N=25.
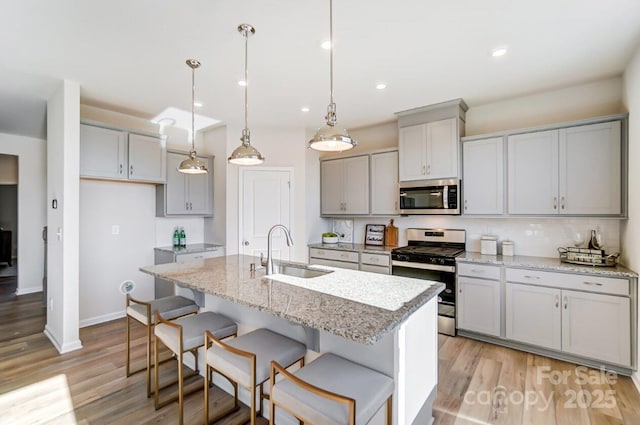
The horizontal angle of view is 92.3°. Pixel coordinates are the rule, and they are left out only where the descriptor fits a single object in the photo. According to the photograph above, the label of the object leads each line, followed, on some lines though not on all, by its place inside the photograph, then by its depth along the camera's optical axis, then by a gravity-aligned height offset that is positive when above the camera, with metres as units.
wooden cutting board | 4.41 -0.31
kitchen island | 1.45 -0.48
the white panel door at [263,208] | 4.54 +0.09
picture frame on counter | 4.53 -0.31
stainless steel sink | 2.45 -0.47
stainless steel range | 3.43 -0.55
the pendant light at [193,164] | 2.66 +0.44
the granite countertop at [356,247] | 4.04 -0.48
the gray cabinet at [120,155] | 3.49 +0.73
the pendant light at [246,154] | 2.33 +0.46
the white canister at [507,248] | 3.46 -0.39
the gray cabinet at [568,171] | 2.80 +0.42
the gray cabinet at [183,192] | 4.28 +0.31
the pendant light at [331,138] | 1.78 +0.44
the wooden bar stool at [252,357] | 1.55 -0.78
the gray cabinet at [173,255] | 4.04 -0.57
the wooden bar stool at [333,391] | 1.23 -0.79
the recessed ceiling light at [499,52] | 2.46 +1.31
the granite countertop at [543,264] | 2.61 -0.49
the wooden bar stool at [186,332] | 1.94 -0.80
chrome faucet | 2.31 -0.37
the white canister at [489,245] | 3.53 -0.37
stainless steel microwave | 3.61 +0.20
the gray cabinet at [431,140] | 3.61 +0.90
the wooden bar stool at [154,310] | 2.34 -0.76
